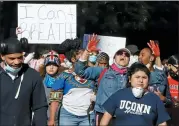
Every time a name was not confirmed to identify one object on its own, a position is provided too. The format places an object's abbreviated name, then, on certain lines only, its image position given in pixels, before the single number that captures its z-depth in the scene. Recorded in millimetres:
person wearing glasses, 11875
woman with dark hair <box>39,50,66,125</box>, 13643
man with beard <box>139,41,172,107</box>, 12942
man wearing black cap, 9351
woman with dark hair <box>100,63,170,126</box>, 9228
